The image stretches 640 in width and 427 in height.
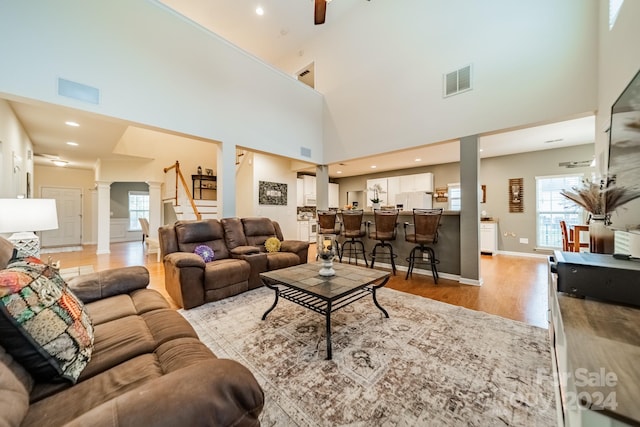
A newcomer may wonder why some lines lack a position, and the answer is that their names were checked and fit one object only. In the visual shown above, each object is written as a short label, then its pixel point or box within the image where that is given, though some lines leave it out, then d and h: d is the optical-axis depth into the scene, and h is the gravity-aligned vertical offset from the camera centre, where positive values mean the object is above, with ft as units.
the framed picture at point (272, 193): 21.03 +1.71
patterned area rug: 4.22 -3.50
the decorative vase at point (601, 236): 5.74 -0.61
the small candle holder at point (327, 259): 7.59 -1.52
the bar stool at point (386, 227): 13.26 -0.87
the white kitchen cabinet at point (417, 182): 23.52 +2.94
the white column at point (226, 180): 13.50 +1.82
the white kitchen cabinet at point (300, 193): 25.67 +2.04
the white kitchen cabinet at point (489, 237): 19.30 -2.11
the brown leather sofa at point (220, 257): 8.74 -1.97
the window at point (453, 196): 22.53 +1.44
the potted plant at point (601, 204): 5.55 +0.17
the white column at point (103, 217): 21.02 -0.37
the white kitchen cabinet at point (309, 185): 26.40 +3.01
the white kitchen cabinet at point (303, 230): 24.58 -1.89
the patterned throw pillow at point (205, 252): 10.34 -1.73
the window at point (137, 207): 30.71 +0.74
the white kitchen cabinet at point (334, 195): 29.84 +2.13
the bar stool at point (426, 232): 11.84 -1.06
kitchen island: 12.55 -1.65
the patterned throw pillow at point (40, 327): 2.60 -1.36
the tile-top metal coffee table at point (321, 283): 6.12 -2.05
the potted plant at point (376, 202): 14.98 +0.60
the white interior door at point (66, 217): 24.18 -0.43
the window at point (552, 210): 17.72 +0.05
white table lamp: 6.75 -0.14
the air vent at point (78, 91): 8.79 +4.60
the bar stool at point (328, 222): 15.21 -0.65
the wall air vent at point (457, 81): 12.09 +6.72
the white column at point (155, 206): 22.79 +0.64
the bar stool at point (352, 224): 14.38 -0.74
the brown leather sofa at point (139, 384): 1.88 -1.89
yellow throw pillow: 12.40 -1.70
